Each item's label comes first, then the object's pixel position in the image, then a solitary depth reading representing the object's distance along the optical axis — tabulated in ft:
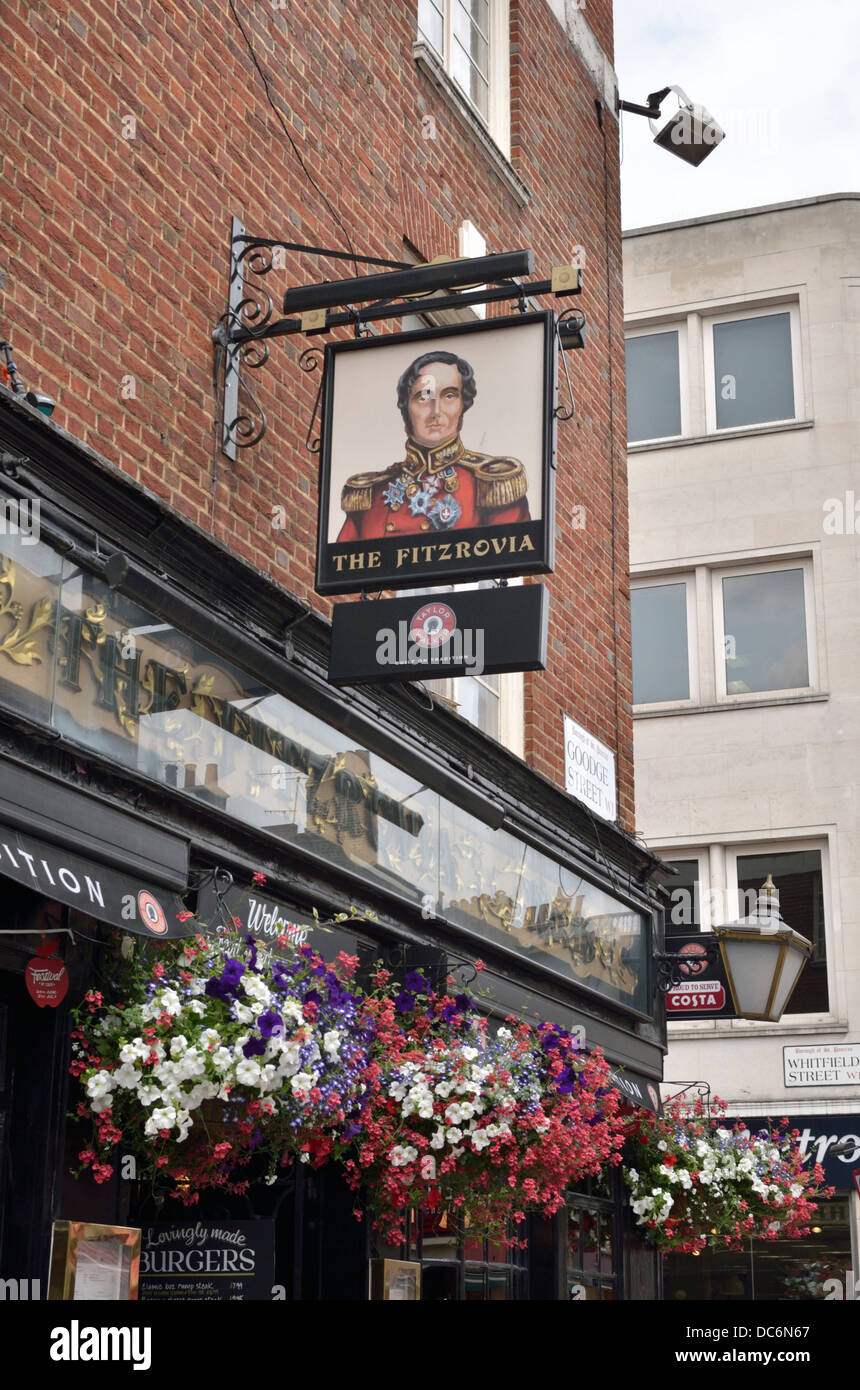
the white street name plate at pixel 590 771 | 39.34
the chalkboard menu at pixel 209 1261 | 21.72
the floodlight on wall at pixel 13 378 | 21.30
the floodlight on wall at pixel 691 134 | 44.34
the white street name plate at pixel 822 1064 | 61.72
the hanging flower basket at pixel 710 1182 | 34.99
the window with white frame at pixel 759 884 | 63.93
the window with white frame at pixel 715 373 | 70.74
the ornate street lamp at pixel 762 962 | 39.01
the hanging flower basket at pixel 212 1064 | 19.51
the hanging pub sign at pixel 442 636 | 24.82
